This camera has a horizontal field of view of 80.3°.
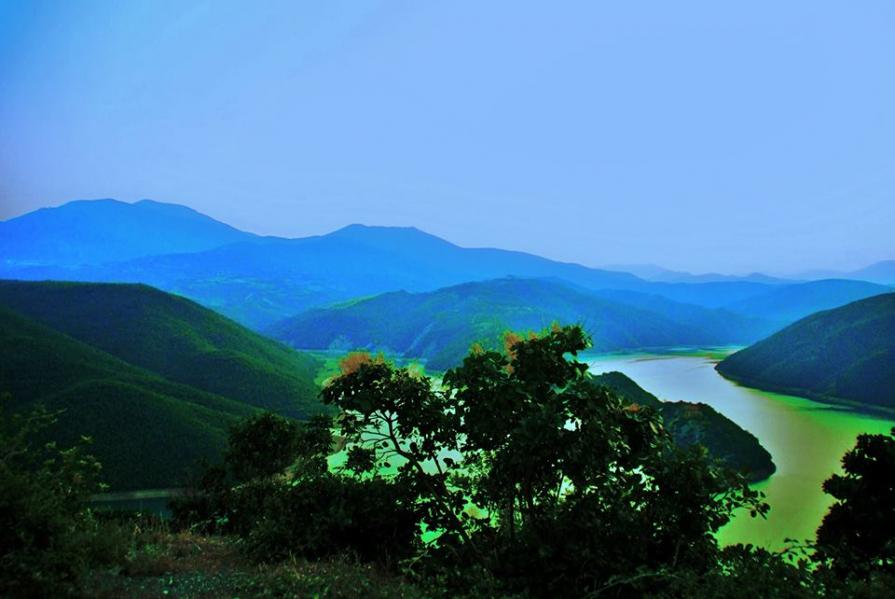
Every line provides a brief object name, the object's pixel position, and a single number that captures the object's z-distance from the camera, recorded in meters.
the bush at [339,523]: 5.64
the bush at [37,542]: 3.45
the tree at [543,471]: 4.68
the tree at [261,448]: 12.52
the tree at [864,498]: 6.49
